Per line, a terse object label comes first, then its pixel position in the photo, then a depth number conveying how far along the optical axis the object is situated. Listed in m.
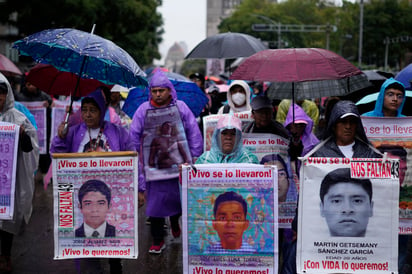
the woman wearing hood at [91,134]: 5.25
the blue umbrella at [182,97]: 7.93
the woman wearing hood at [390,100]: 5.39
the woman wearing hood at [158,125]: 6.42
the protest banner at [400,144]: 5.16
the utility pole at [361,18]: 35.14
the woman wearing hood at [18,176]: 5.79
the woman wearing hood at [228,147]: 4.91
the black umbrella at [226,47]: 8.23
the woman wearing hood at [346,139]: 4.58
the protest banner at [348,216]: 4.37
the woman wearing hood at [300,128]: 5.98
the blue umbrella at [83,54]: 4.70
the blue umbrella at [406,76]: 6.77
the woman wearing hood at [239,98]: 8.00
